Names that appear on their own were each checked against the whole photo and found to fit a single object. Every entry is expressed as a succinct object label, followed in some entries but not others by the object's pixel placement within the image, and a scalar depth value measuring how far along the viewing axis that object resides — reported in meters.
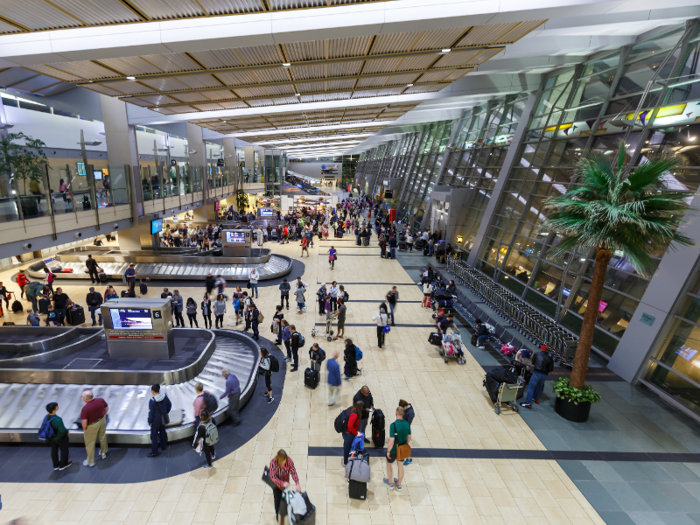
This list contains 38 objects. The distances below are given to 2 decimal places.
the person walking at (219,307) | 11.55
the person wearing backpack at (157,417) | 6.24
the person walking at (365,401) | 6.19
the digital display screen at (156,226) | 18.77
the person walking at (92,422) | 6.04
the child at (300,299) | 13.20
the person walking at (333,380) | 7.53
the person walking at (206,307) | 11.64
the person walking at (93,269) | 16.09
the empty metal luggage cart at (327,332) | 11.22
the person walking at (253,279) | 14.67
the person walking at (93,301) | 11.95
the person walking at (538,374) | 7.63
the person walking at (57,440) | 5.82
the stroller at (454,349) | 9.79
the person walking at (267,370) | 7.89
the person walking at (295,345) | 9.11
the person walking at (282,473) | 4.63
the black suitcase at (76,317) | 11.72
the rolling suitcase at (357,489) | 5.33
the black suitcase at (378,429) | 6.30
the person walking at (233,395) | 7.12
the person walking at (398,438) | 5.49
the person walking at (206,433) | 5.85
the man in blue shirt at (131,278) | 14.94
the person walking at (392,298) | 12.36
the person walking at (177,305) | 11.72
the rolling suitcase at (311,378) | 8.35
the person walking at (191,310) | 11.45
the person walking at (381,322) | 10.41
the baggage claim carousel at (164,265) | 17.98
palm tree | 6.00
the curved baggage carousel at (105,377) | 6.95
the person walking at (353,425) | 5.76
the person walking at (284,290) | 13.59
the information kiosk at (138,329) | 8.81
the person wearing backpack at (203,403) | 6.21
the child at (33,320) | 11.05
